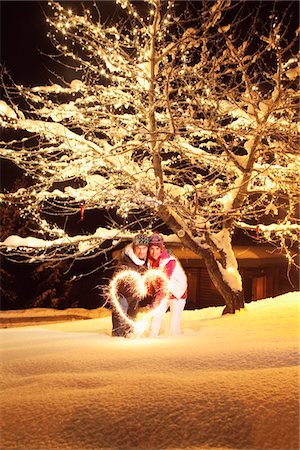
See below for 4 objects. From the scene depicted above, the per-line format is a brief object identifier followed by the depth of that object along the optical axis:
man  6.25
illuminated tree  7.42
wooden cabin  19.16
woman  6.41
